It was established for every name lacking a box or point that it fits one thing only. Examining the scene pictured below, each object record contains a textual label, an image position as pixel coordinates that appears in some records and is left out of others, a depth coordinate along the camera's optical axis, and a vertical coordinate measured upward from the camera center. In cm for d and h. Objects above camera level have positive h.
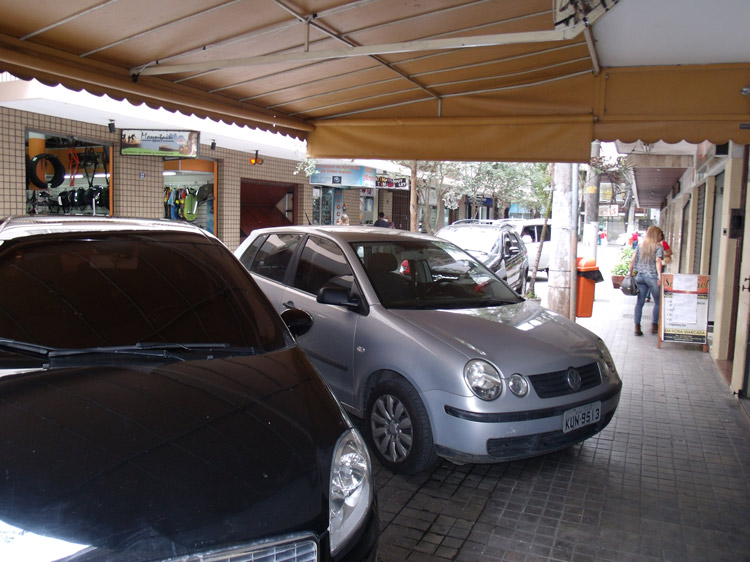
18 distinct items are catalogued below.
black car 184 -70
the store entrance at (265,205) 1894 +74
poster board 872 -98
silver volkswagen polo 399 -84
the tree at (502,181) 2532 +226
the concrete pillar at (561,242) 1002 -11
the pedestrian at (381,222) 1891 +25
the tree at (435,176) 2099 +199
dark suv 1376 -29
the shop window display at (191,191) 1591 +89
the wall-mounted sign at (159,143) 1287 +170
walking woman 970 -44
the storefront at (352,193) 2019 +145
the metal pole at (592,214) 1414 +55
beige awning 428 +133
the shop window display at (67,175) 1195 +95
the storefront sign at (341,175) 2012 +174
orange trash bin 1007 -83
